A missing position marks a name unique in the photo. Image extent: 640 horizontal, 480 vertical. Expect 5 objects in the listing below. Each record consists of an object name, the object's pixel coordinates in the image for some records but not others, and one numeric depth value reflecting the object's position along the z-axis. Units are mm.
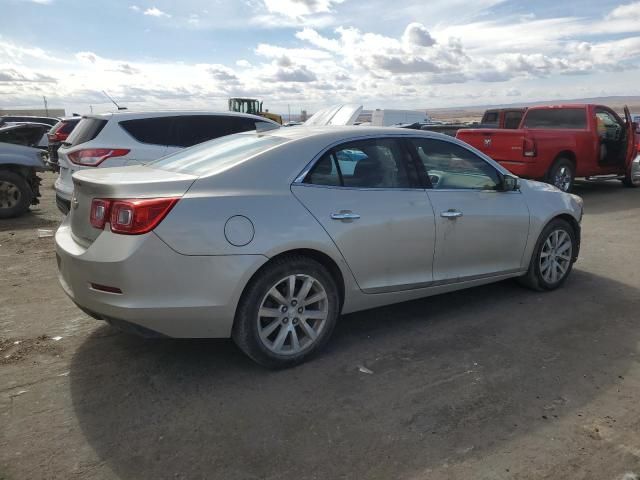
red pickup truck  10703
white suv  7352
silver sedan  3174
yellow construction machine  36156
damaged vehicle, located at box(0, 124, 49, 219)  9070
